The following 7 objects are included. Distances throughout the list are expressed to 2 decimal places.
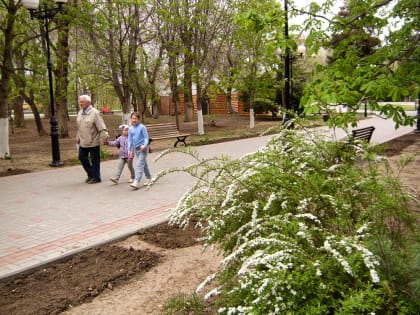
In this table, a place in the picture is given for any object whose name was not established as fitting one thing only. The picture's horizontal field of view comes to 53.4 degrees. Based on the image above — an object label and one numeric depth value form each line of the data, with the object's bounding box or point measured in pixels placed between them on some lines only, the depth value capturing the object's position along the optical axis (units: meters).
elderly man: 8.72
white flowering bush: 2.27
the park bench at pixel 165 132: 15.01
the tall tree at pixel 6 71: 12.01
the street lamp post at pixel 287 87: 11.35
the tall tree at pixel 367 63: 4.08
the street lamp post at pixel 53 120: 11.49
